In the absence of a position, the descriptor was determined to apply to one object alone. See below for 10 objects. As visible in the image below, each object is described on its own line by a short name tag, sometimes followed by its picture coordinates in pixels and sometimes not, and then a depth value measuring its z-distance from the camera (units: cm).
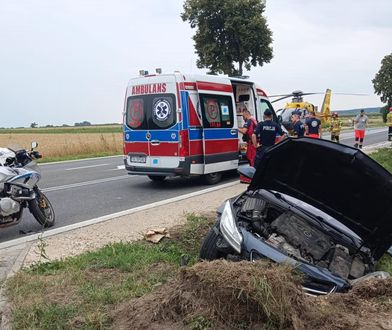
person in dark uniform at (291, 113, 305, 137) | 1183
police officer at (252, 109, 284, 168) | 977
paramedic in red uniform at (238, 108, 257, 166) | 1059
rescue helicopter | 2106
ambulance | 1027
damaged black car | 388
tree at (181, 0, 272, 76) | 2786
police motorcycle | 640
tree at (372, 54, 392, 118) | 7506
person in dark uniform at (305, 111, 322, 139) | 1348
